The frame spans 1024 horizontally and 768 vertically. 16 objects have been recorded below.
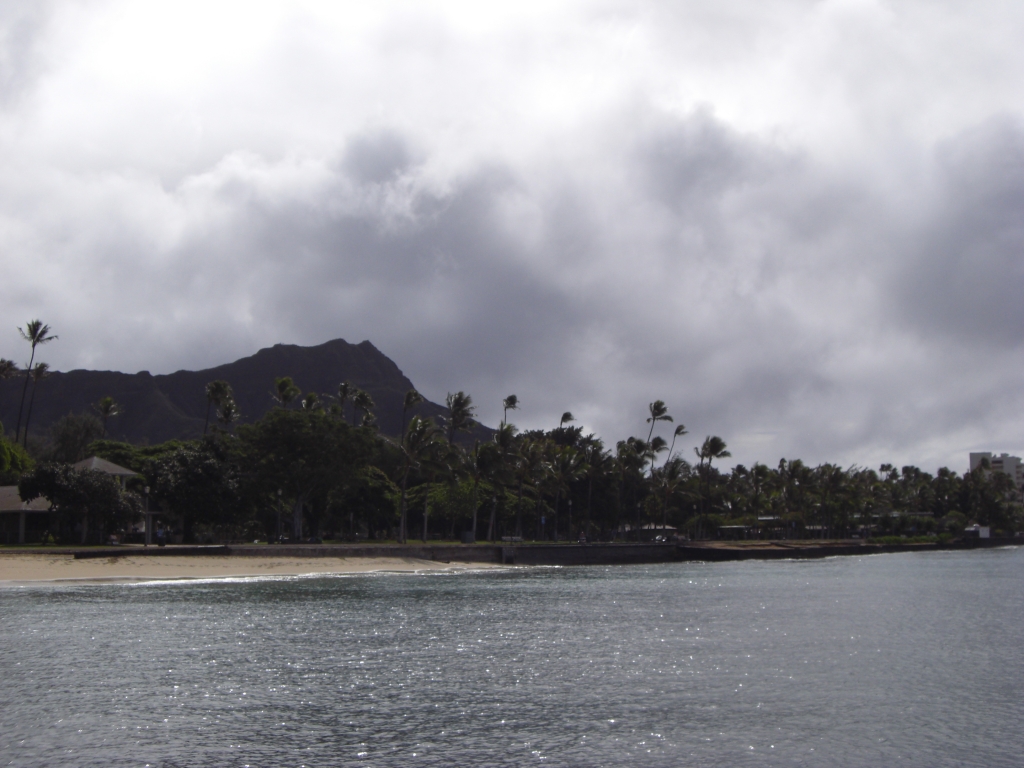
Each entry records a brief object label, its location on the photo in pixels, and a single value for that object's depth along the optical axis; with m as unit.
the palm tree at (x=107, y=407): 112.49
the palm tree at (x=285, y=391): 96.44
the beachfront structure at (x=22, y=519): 66.44
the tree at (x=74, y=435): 112.06
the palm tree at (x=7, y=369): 83.56
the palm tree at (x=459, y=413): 96.38
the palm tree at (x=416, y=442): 78.81
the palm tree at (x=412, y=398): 106.59
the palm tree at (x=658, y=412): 122.56
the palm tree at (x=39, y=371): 96.16
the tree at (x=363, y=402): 110.94
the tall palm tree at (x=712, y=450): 127.88
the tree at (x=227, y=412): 100.56
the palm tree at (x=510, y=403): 118.15
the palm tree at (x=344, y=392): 111.22
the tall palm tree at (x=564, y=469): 96.00
